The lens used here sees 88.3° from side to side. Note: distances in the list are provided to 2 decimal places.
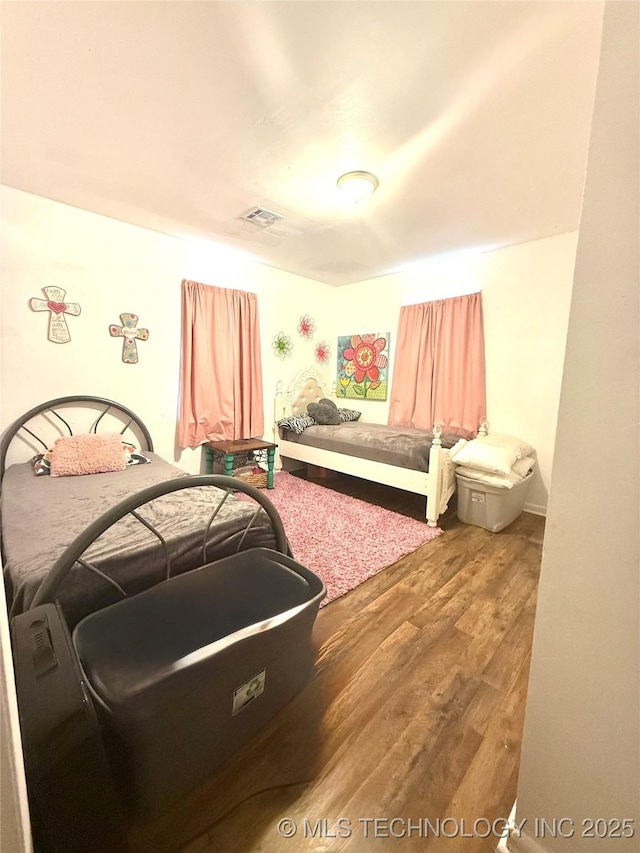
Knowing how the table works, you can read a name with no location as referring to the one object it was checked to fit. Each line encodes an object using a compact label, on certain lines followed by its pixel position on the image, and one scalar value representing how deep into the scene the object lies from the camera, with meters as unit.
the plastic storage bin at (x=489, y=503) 2.46
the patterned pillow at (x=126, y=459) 2.13
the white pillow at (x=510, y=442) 2.65
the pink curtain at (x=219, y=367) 3.05
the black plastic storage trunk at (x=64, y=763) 0.61
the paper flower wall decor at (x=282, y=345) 3.80
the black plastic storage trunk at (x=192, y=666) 0.79
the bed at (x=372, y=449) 2.53
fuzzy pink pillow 2.11
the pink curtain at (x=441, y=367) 3.12
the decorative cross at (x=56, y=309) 2.35
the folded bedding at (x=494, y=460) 2.38
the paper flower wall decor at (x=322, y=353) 4.25
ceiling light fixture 1.88
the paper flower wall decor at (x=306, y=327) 4.03
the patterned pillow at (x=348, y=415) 4.07
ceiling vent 2.36
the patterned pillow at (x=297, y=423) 3.62
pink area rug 1.96
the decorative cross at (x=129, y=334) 2.70
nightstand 3.03
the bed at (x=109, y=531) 1.05
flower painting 3.93
